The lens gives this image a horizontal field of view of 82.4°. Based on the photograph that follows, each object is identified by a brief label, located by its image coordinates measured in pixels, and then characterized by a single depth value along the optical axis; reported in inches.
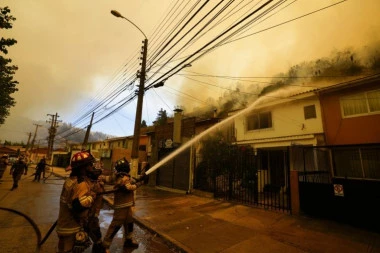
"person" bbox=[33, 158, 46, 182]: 733.1
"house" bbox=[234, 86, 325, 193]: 529.7
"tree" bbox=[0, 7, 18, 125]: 435.2
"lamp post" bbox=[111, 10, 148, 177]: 418.6
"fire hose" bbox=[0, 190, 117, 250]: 186.4
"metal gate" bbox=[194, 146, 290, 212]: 387.2
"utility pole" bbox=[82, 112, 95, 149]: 1089.4
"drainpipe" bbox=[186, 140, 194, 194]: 492.9
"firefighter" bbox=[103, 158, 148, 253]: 187.2
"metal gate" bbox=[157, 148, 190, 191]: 517.4
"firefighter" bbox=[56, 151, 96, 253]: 124.6
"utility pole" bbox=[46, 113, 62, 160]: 1654.8
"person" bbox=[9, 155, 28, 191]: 534.9
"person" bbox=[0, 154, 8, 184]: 676.1
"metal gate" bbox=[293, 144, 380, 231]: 239.8
